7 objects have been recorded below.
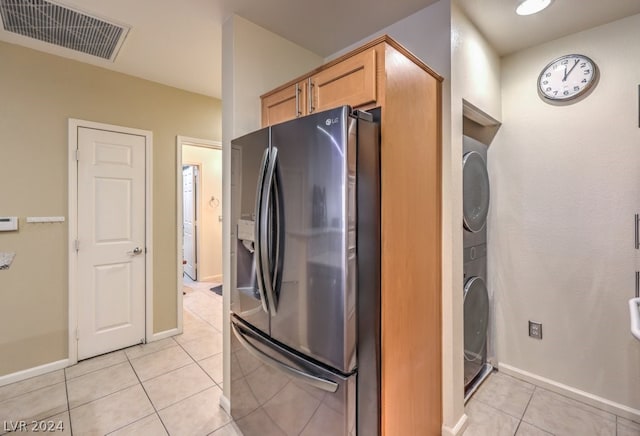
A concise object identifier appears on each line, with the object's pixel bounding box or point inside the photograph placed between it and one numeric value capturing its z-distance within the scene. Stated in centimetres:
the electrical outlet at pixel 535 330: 224
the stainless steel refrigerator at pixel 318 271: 120
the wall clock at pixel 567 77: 199
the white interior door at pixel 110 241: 261
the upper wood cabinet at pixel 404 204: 129
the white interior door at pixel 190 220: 540
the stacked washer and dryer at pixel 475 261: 201
